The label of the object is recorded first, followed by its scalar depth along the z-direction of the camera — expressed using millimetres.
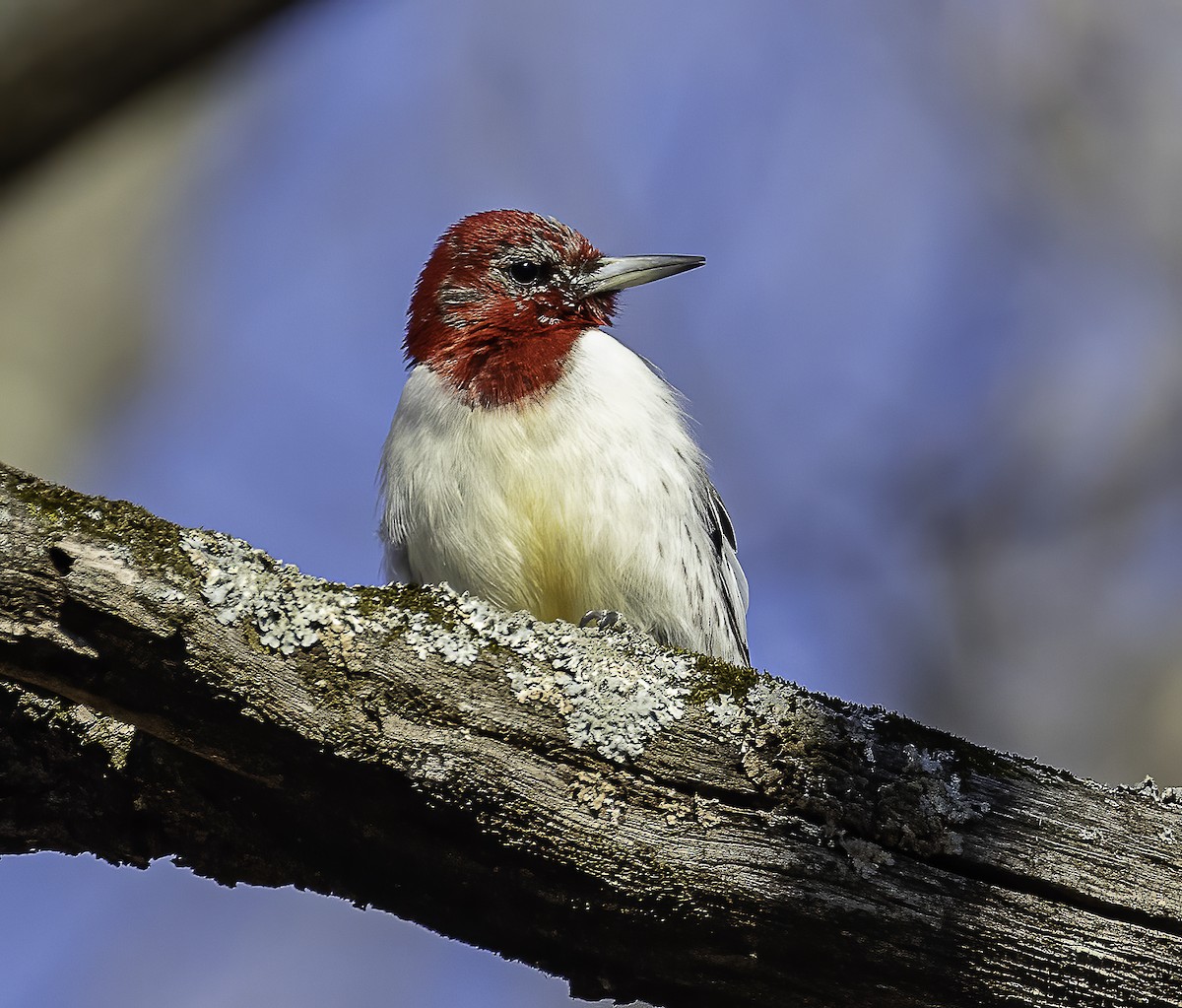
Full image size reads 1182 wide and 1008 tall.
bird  8391
